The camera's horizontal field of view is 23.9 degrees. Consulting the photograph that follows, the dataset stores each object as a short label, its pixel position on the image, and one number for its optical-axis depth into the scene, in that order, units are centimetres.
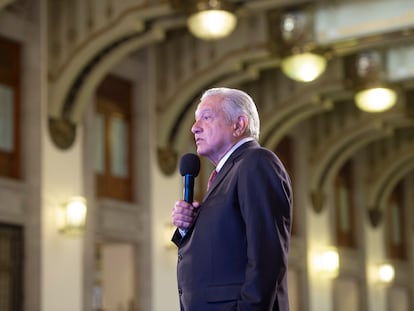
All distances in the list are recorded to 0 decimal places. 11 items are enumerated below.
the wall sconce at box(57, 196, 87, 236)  1210
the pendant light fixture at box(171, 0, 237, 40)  1123
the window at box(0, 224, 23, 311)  1173
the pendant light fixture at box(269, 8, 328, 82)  1312
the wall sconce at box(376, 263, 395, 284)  2194
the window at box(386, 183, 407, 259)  2359
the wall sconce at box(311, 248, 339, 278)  1925
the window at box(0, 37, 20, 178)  1197
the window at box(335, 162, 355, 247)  2103
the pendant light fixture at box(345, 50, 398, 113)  1485
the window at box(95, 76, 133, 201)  1381
